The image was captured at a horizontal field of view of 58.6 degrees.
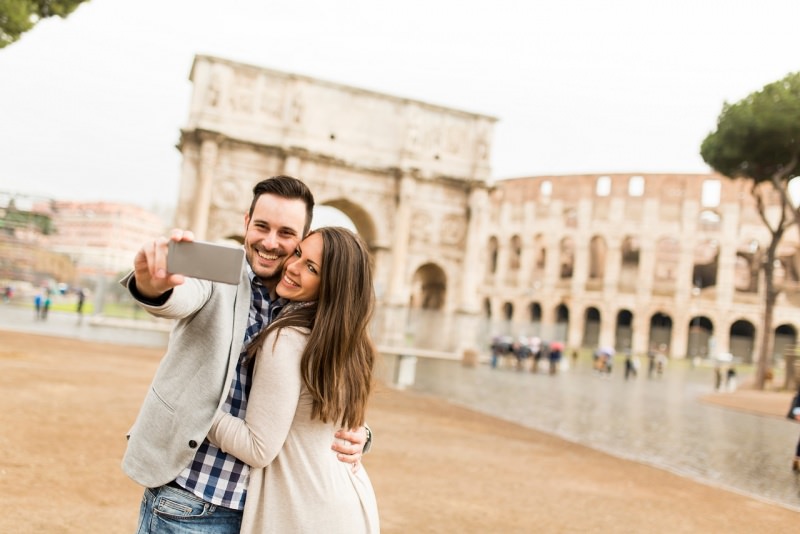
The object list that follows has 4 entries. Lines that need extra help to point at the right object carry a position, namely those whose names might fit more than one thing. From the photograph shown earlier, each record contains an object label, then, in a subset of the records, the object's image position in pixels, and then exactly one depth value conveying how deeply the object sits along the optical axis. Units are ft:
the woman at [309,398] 5.63
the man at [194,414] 5.64
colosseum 142.41
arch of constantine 85.40
